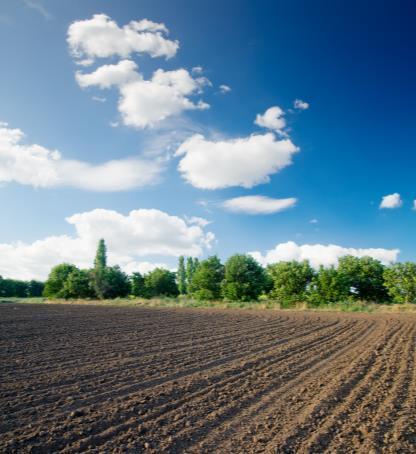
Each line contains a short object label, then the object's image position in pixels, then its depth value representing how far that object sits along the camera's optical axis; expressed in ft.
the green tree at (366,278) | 136.26
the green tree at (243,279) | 160.35
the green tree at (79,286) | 210.79
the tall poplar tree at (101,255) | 265.75
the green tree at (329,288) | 131.32
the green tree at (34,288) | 316.40
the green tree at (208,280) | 171.22
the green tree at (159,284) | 210.18
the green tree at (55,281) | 227.16
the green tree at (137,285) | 213.87
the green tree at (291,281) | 141.08
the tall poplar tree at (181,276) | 317.01
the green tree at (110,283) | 203.92
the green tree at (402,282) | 124.57
